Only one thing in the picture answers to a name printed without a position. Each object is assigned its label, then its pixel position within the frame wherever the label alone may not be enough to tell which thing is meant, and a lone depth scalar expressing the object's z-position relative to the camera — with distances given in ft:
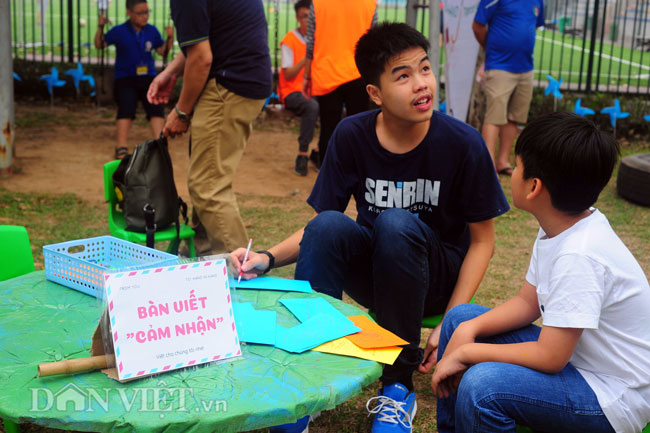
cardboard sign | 5.31
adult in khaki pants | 11.94
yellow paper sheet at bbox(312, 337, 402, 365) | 5.87
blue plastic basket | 6.76
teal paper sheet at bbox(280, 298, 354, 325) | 6.51
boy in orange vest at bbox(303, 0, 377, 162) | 17.87
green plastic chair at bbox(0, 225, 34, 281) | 8.10
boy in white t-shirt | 5.62
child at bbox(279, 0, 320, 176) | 21.62
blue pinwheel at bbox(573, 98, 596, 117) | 24.04
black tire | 18.17
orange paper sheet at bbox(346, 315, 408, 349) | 6.05
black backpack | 11.74
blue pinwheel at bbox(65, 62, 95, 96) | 28.73
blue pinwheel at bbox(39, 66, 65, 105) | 28.14
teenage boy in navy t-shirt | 7.67
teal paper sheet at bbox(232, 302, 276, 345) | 6.01
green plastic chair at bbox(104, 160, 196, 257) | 11.66
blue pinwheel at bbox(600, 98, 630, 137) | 24.06
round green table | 4.77
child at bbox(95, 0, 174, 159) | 21.44
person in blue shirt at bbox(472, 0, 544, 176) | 19.90
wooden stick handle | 5.14
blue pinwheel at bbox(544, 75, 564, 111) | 25.34
